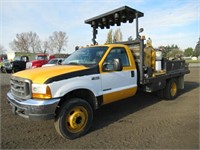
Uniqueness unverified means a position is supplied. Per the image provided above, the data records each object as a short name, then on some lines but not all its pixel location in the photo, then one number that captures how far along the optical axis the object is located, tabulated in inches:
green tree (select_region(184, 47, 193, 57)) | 4087.1
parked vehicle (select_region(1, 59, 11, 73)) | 874.9
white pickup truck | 149.6
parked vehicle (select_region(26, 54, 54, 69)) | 802.2
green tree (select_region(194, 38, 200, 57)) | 3870.6
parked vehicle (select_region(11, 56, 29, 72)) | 866.8
